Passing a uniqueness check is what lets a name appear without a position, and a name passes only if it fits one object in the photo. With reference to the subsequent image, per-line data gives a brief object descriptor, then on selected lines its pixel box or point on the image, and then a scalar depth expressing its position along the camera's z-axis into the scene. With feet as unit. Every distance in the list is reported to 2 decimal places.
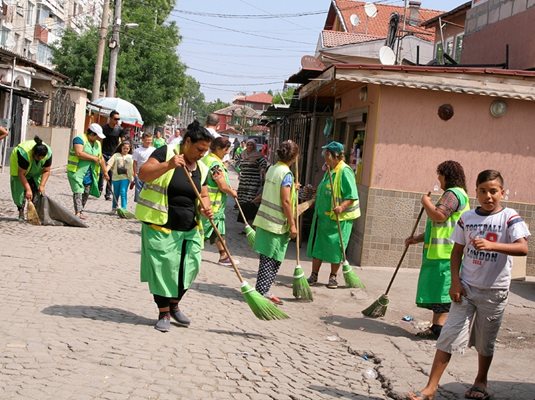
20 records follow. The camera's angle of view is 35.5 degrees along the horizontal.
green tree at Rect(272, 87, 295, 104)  225.33
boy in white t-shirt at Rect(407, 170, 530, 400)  17.69
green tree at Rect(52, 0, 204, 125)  152.66
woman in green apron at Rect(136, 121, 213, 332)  21.35
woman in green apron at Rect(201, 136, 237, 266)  33.22
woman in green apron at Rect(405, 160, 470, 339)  23.54
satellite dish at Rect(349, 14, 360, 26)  106.20
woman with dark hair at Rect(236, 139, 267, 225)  50.01
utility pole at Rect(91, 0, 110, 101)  97.50
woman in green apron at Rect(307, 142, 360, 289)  31.86
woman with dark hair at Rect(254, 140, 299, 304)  27.81
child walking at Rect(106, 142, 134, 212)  49.14
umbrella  95.61
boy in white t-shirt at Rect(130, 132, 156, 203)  49.47
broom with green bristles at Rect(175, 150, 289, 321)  23.09
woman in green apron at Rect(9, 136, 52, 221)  38.93
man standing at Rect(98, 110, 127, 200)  54.61
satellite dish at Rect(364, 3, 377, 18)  72.64
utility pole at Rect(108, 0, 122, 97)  105.71
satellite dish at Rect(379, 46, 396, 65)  46.29
